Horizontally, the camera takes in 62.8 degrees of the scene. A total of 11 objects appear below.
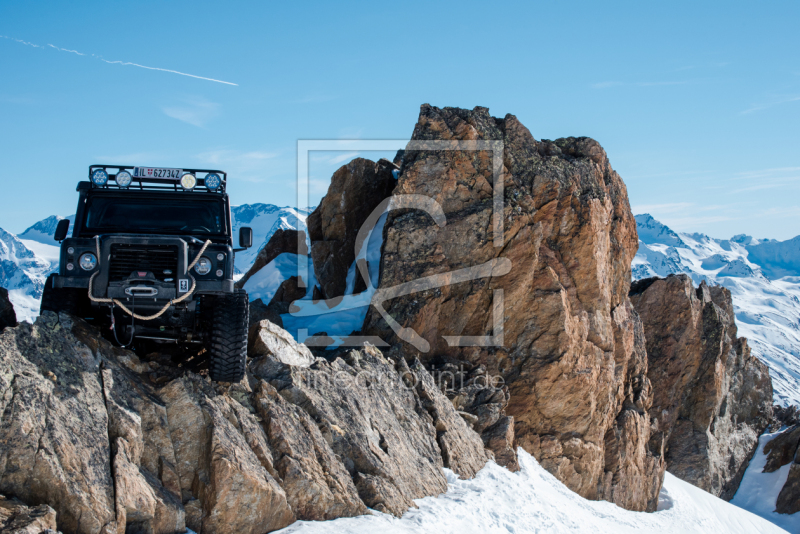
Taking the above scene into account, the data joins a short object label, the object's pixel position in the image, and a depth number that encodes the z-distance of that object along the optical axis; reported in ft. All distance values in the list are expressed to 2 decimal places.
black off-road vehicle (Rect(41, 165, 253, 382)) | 29.19
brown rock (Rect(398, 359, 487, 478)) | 46.68
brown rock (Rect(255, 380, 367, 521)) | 31.14
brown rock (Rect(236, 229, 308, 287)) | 90.17
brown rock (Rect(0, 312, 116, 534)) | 22.59
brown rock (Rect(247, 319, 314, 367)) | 39.19
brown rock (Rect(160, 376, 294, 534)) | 27.68
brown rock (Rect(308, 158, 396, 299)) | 75.56
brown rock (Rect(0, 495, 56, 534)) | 20.18
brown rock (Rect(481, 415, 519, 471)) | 53.98
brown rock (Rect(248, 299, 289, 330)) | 62.03
